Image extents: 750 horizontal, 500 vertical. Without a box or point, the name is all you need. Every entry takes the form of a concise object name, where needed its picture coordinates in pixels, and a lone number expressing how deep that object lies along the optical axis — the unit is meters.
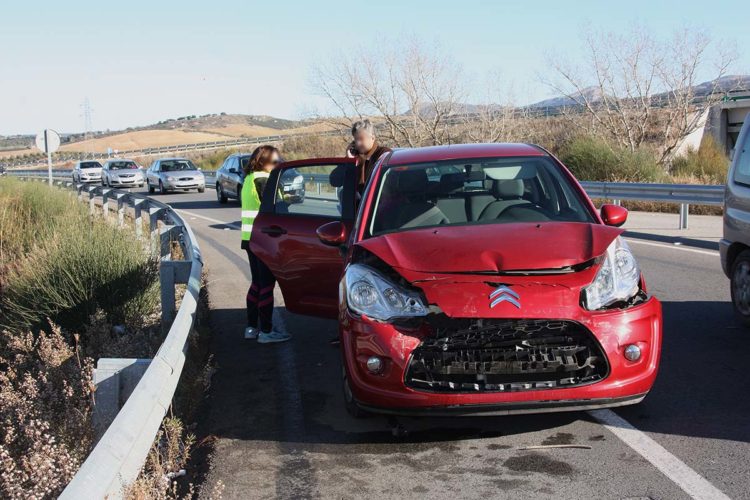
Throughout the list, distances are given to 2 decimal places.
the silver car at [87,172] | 49.22
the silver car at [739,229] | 7.58
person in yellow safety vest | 7.81
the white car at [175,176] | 35.75
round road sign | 26.28
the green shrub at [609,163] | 24.67
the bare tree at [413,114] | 37.97
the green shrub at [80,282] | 8.77
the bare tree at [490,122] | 38.06
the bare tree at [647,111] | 32.72
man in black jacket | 7.51
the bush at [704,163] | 24.94
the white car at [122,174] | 43.78
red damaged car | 4.57
